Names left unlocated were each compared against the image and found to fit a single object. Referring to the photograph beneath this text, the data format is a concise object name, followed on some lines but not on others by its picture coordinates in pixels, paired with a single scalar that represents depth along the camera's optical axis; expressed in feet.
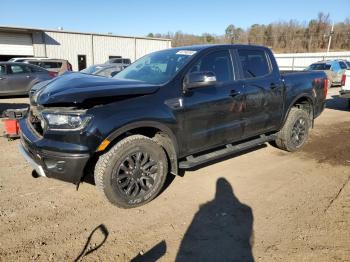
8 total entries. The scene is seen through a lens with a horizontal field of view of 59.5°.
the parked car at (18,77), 42.52
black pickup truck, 10.61
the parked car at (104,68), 38.19
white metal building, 84.89
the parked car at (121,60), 78.56
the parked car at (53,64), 56.08
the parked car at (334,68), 61.56
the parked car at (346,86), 33.19
